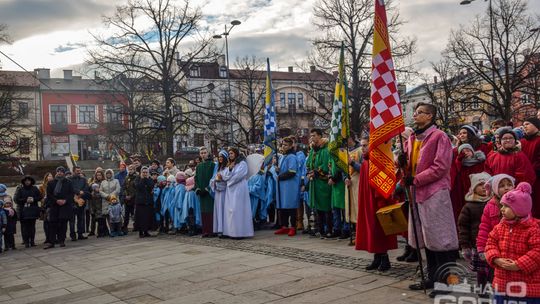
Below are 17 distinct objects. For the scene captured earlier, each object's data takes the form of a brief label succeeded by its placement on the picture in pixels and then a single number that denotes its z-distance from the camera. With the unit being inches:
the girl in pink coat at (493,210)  170.6
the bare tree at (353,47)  1220.8
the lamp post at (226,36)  1097.2
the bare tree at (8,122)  1295.5
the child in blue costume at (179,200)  495.5
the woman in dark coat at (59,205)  472.1
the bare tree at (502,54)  1146.0
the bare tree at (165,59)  1221.4
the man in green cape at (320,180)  386.9
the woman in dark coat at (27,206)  486.9
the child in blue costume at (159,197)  527.2
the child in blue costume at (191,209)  485.1
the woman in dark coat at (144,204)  498.9
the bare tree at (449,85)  1338.6
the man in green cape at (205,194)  453.7
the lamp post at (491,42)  1106.1
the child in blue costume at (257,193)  474.3
